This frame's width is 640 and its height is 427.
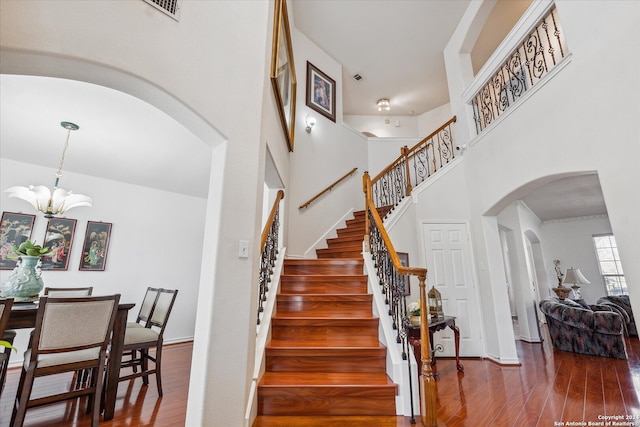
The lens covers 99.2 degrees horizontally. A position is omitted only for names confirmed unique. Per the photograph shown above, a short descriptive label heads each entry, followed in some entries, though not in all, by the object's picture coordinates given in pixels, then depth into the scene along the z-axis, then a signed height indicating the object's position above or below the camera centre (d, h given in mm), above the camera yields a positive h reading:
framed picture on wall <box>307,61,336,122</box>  5314 +3575
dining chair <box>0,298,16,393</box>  1897 -278
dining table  2148 -564
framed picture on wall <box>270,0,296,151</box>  2863 +2534
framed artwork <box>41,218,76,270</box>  4227 +436
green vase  2445 -98
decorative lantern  3383 -430
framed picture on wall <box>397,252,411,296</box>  4145 +137
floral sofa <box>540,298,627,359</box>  3979 -924
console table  2752 -682
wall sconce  5055 +2704
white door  4035 -155
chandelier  2988 +819
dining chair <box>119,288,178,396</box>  2758 -677
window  6961 +137
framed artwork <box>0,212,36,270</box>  3922 +569
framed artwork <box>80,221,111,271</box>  4555 +416
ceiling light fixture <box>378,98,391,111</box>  7456 +4473
